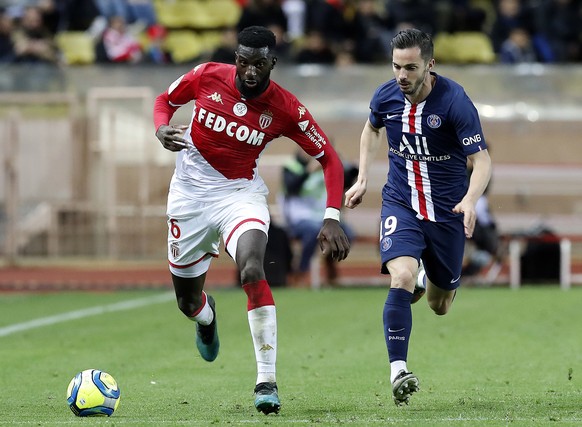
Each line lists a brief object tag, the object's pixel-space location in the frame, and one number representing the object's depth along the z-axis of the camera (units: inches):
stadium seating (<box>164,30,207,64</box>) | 1986.8
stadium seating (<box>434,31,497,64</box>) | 1894.7
